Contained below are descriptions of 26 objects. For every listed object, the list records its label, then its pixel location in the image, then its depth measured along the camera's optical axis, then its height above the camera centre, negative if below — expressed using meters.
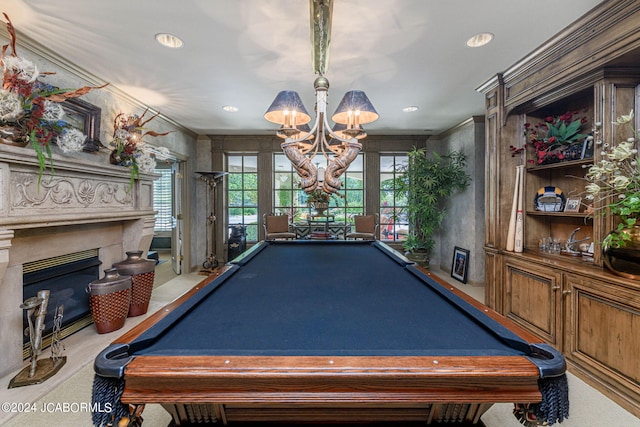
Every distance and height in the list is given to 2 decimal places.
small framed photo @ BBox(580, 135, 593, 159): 2.17 +0.48
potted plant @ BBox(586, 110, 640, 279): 1.61 +0.05
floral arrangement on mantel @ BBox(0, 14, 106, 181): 1.74 +0.71
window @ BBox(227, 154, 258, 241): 5.34 +0.36
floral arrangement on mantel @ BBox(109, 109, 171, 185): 2.84 +0.69
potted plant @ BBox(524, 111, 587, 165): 2.30 +0.63
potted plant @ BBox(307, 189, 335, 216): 4.85 +0.16
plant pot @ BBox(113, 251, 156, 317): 2.89 -0.72
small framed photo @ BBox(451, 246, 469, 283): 4.23 -0.88
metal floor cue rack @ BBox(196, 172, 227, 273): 4.76 -0.10
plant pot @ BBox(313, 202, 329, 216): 4.95 +0.05
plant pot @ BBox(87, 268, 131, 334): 2.46 -0.83
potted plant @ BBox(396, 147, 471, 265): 4.37 +0.34
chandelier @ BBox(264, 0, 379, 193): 1.80 +0.62
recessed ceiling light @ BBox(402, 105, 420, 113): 3.63 +1.37
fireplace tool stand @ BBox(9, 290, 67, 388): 1.85 -1.05
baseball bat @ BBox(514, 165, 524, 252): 2.57 -0.13
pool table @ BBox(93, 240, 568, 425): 0.76 -0.44
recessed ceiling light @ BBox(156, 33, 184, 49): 2.06 +1.32
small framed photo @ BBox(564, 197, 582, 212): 2.35 +0.03
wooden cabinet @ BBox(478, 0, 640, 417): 1.67 -0.06
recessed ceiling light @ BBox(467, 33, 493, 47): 2.06 +1.32
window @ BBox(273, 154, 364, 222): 5.39 +0.35
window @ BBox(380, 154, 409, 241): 5.33 +0.11
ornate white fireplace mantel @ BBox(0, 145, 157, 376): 1.82 -0.03
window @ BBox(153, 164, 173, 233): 6.62 +0.28
